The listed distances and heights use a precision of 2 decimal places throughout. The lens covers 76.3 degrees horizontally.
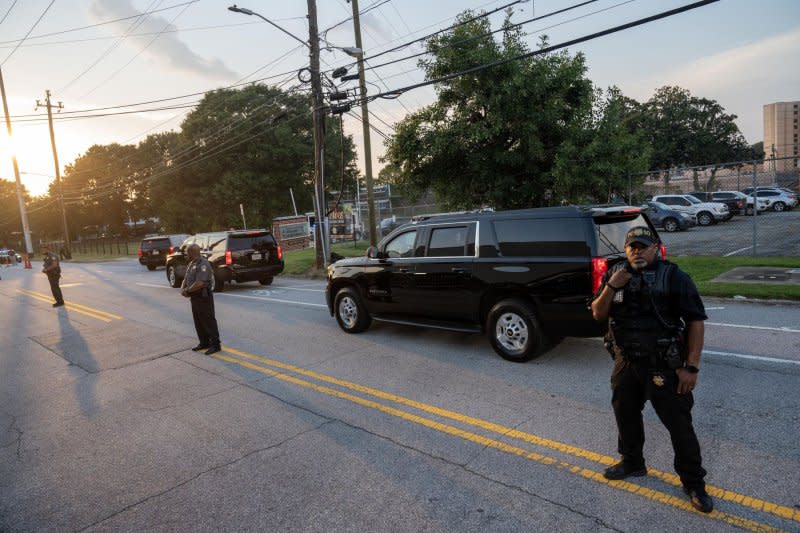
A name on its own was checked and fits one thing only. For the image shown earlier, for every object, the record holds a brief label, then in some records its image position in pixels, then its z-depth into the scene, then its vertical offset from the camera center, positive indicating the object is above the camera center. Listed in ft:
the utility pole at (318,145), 57.47 +9.13
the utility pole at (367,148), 59.26 +8.64
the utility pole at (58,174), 144.25 +19.83
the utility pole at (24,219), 144.25 +7.48
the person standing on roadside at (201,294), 25.50 -3.08
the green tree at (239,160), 149.18 +20.44
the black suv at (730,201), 97.04 -1.27
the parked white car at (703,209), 85.51 -2.23
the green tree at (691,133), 172.45 +21.60
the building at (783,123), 519.60 +68.69
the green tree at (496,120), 45.68 +8.44
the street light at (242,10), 48.40 +20.99
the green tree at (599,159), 44.80 +4.04
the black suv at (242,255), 49.11 -2.50
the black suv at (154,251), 86.22 -2.54
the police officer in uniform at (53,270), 47.09 -2.53
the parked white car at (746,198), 98.63 -1.08
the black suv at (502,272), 18.86 -2.52
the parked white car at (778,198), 102.32 -1.63
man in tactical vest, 10.02 -2.69
